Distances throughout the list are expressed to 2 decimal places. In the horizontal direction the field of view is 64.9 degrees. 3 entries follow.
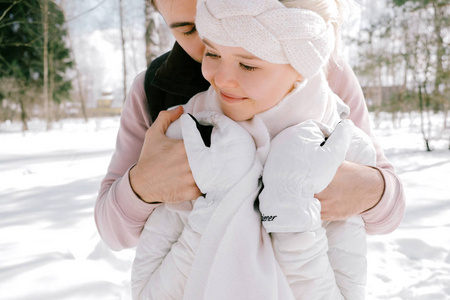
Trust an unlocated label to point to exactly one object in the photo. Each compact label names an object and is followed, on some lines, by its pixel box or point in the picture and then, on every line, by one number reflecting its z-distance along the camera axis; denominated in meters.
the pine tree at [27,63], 15.74
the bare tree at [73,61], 18.84
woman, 0.85
